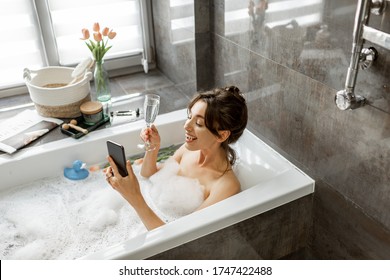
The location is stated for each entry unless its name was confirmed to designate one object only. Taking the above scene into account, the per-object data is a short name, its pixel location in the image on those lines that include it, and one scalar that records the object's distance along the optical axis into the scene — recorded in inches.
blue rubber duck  80.9
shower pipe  46.7
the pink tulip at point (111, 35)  92.3
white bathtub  58.4
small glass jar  86.6
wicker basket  86.4
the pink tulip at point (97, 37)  91.1
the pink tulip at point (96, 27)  90.0
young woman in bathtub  62.7
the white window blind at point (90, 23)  100.6
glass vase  92.6
